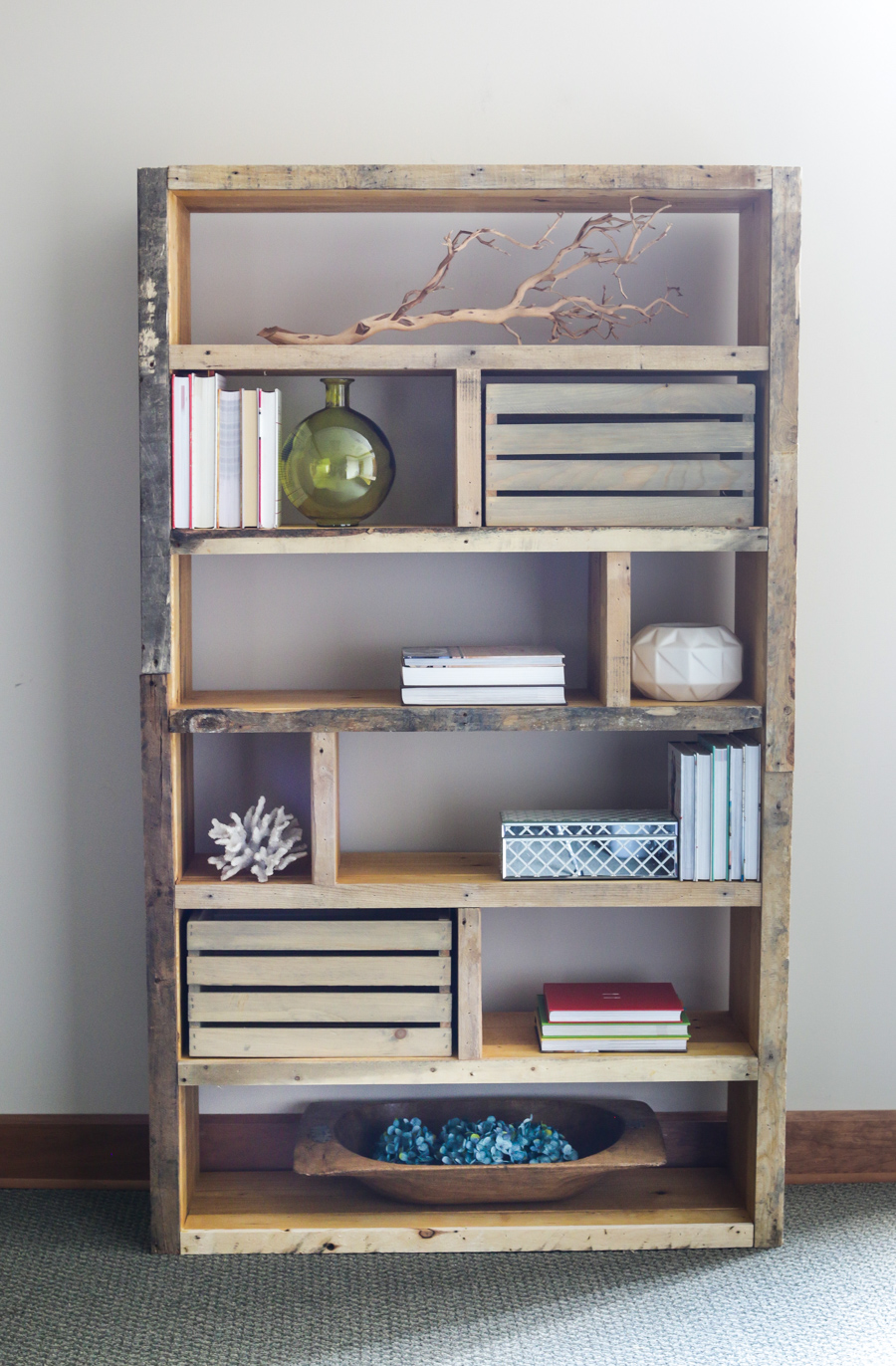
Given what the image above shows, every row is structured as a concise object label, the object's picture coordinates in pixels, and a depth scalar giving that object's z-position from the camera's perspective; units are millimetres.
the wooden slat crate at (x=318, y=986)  1901
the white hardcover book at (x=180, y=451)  1818
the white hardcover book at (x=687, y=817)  1892
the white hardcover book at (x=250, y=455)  1822
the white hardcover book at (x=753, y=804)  1886
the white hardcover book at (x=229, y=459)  1827
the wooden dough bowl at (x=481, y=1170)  1897
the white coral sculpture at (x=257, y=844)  1910
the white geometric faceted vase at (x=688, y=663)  1864
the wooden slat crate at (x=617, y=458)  1831
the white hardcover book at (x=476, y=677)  1855
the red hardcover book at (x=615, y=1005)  1932
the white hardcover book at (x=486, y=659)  1859
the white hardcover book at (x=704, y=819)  1891
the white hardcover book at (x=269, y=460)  1824
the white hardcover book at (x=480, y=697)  1859
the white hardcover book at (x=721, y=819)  1889
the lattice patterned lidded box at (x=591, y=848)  1891
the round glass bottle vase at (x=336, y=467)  1858
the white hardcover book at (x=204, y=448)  1819
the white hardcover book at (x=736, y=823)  1891
